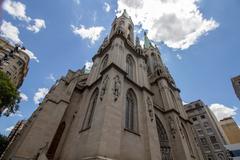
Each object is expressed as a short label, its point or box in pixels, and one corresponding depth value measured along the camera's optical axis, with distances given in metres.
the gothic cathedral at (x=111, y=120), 10.64
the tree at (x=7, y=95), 15.24
